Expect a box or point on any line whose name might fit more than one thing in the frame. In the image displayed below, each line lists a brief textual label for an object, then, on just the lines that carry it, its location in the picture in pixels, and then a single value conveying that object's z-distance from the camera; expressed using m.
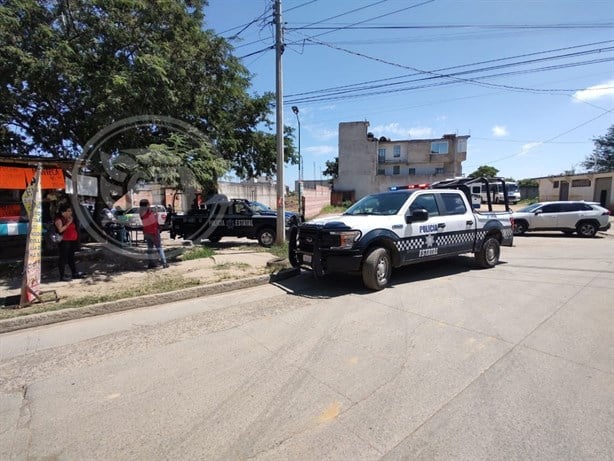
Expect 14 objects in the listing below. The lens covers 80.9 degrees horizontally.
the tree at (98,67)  8.37
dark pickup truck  13.29
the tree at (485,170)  76.94
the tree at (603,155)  55.18
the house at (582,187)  29.25
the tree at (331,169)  62.86
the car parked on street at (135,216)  18.07
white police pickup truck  6.63
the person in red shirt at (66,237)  7.66
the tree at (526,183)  68.25
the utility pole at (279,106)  11.81
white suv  16.00
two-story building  46.28
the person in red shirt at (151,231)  9.26
